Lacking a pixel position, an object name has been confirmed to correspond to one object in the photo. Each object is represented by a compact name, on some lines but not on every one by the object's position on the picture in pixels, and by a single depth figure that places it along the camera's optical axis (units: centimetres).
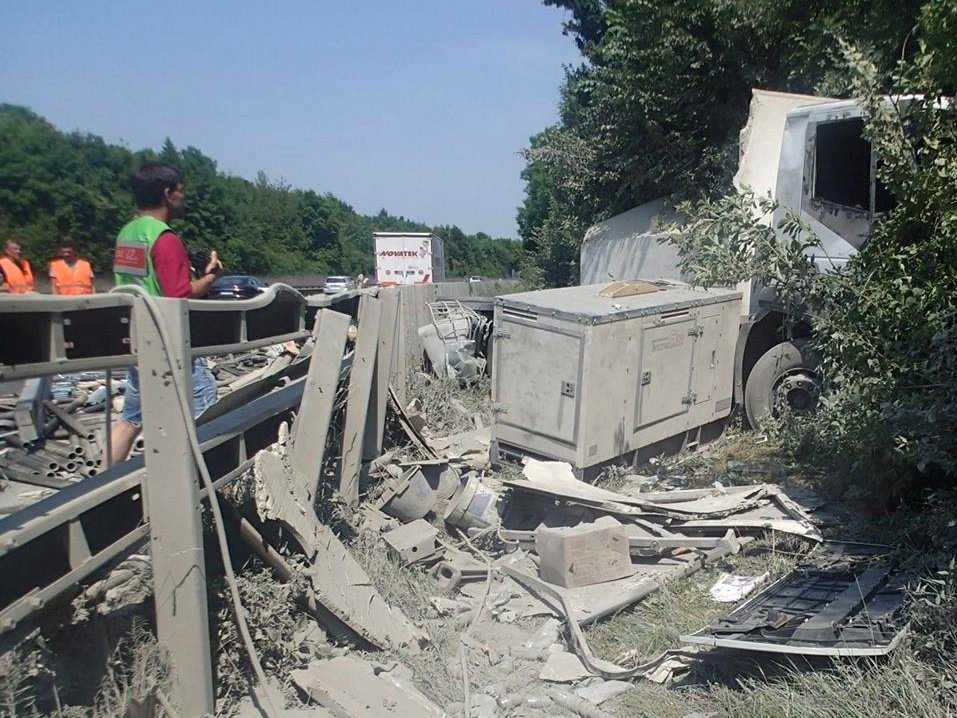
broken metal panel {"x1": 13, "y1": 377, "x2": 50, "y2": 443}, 762
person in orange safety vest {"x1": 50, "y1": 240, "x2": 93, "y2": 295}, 1099
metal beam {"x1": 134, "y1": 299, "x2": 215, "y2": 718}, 273
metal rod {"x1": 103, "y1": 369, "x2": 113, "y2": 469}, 322
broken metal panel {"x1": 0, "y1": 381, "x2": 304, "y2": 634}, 229
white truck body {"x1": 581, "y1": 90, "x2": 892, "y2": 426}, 679
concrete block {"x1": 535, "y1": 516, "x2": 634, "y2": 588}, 482
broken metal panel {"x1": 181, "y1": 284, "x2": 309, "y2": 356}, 310
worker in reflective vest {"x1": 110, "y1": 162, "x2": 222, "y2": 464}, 406
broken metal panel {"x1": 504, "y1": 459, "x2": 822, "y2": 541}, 526
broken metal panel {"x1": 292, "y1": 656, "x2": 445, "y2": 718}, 320
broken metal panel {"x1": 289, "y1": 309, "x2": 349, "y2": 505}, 400
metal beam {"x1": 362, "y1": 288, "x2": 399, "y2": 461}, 540
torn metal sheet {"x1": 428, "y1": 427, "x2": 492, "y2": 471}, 692
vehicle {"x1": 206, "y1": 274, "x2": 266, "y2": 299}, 2664
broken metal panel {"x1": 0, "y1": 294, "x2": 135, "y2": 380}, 225
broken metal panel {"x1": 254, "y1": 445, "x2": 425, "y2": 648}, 342
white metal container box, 651
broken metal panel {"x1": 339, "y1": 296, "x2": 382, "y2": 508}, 478
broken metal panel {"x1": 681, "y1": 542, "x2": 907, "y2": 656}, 352
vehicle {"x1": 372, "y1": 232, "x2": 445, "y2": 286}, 2558
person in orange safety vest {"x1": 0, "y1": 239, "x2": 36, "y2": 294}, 1002
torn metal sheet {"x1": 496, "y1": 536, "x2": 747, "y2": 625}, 453
